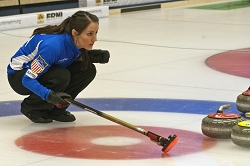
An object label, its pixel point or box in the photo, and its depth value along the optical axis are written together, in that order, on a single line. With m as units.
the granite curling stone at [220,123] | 7.75
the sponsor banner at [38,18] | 20.15
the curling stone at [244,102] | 8.67
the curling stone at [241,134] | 7.33
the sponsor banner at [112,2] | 23.90
